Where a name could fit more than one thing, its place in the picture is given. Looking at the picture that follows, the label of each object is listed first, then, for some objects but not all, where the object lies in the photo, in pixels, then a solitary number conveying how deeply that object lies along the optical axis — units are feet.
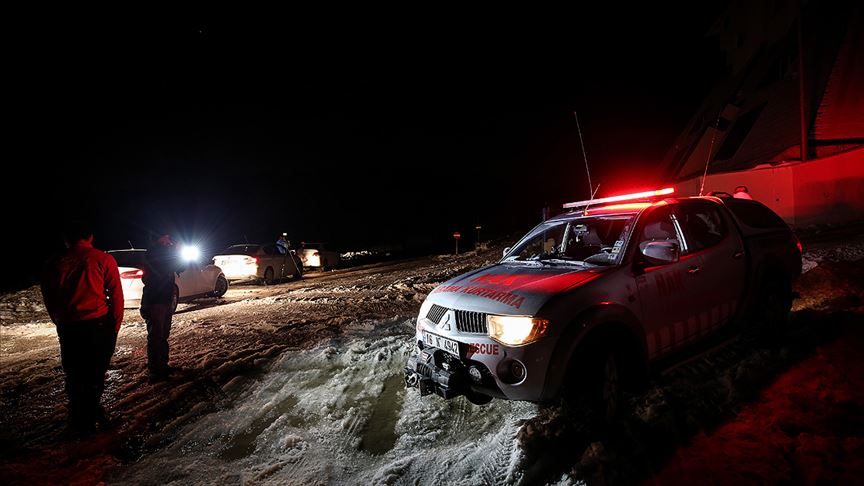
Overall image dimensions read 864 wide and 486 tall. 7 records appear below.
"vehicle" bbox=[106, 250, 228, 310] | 30.14
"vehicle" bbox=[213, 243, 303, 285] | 46.39
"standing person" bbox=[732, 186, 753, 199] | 27.61
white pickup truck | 10.35
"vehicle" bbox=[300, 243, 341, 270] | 63.52
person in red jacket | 13.52
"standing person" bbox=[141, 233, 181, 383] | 17.84
